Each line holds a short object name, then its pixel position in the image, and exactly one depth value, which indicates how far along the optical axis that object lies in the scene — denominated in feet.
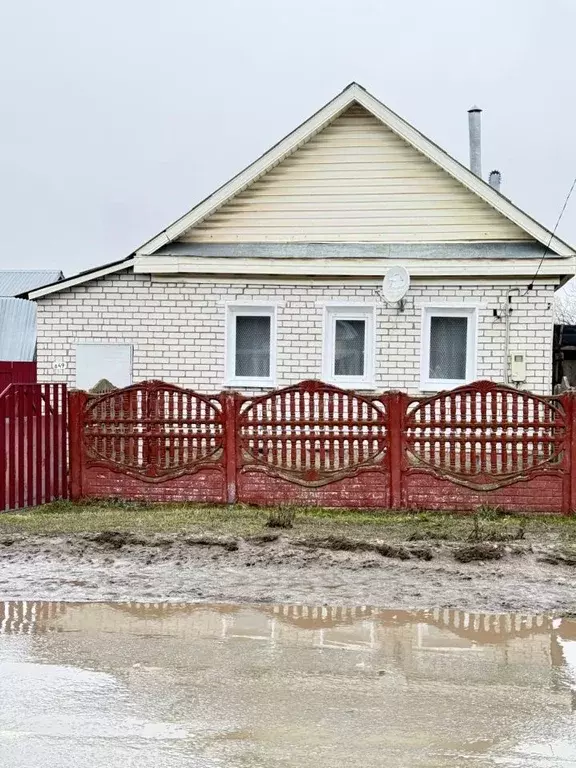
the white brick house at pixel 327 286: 50.70
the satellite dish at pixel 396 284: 49.34
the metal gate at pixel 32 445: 36.45
